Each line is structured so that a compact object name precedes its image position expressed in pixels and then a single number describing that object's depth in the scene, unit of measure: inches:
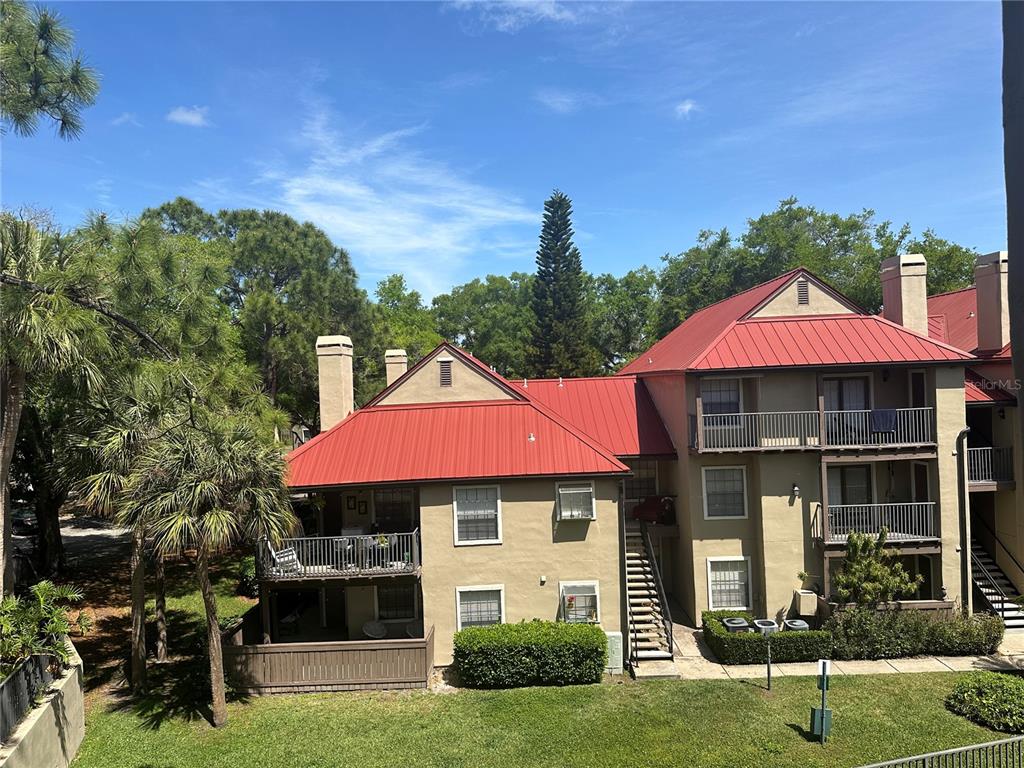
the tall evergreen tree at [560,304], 2191.2
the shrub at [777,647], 641.0
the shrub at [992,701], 494.9
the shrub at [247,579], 903.2
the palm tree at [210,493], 506.6
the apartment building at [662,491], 663.8
